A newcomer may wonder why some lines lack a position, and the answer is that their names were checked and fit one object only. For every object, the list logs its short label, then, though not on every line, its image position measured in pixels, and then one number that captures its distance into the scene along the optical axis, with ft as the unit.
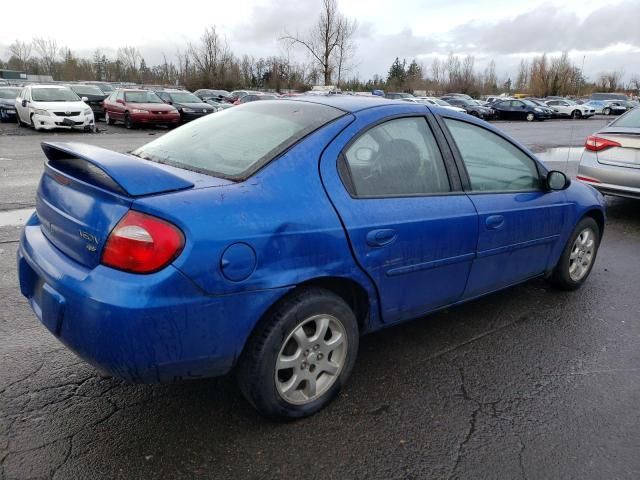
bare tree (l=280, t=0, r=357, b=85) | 164.55
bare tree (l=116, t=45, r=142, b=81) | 269.23
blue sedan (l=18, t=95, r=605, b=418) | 7.16
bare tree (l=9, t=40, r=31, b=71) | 299.58
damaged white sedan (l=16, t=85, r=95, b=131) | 55.67
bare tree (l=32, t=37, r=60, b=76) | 288.71
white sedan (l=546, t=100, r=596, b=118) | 135.23
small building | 247.91
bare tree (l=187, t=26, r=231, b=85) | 199.83
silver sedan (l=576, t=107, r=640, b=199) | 22.15
